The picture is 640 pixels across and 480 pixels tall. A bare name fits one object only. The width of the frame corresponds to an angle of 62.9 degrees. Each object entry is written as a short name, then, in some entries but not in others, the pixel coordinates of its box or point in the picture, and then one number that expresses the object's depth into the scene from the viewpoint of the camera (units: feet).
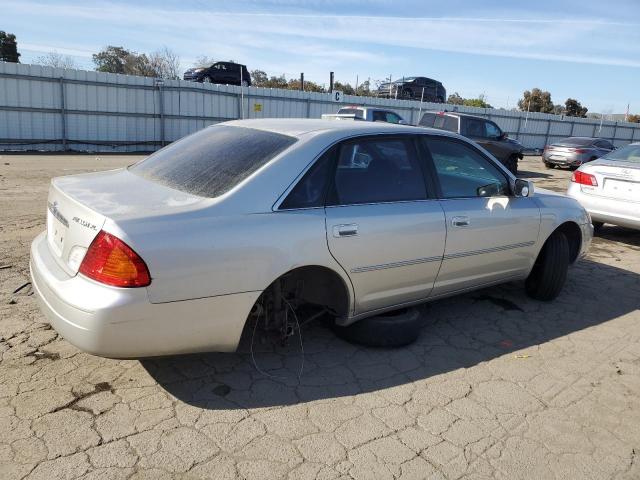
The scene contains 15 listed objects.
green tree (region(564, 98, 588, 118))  171.42
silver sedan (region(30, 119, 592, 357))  8.79
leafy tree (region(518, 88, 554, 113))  170.14
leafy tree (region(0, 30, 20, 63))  114.01
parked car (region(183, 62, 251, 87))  80.02
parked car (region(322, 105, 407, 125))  47.42
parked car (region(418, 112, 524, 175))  47.44
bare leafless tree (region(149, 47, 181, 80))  130.72
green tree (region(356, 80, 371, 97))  155.47
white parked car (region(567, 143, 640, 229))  23.06
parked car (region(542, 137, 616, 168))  61.21
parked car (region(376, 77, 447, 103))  95.55
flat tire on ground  12.30
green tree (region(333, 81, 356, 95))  156.82
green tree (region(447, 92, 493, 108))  145.07
